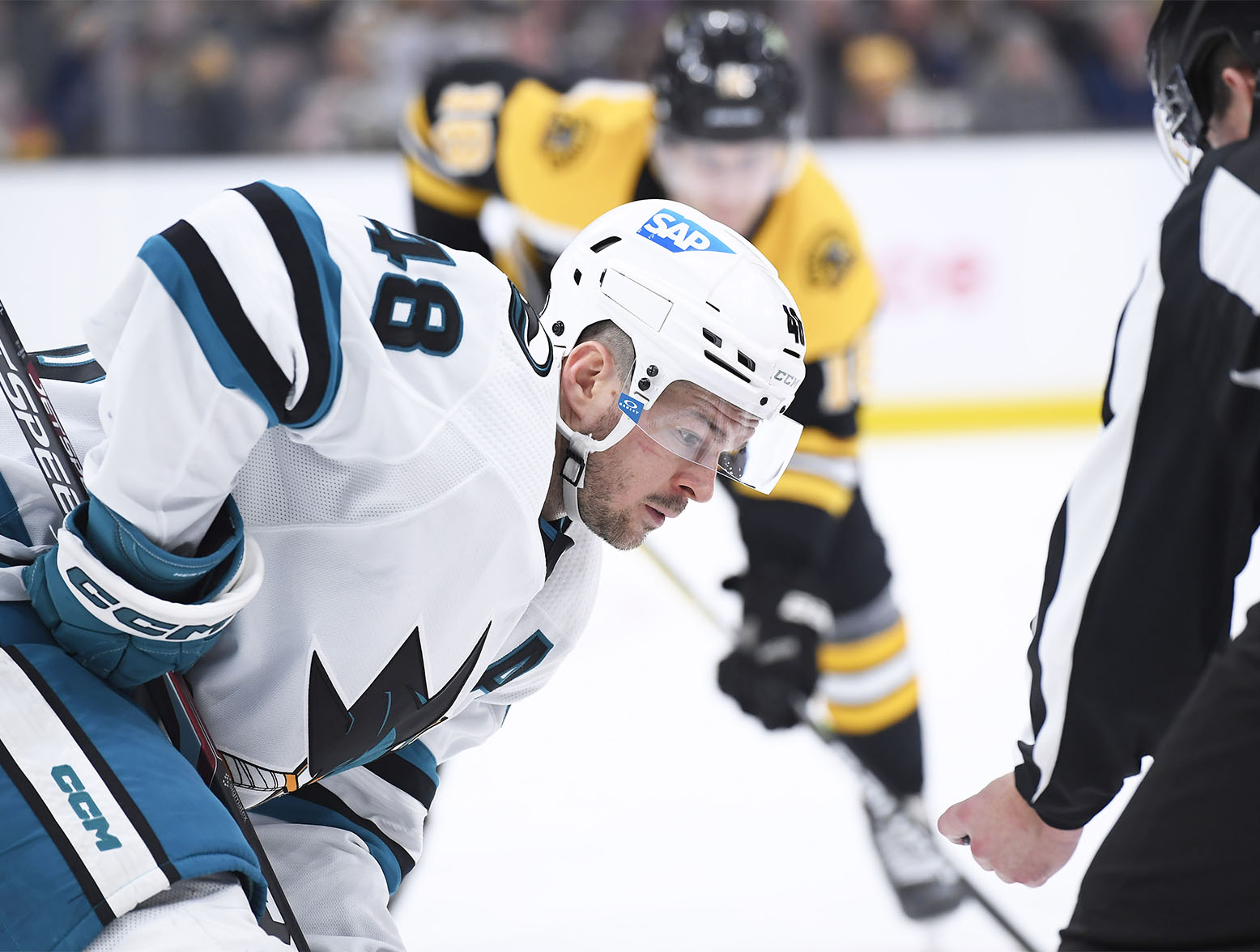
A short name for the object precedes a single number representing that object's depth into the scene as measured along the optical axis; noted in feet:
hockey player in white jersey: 11.86
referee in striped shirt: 11.65
